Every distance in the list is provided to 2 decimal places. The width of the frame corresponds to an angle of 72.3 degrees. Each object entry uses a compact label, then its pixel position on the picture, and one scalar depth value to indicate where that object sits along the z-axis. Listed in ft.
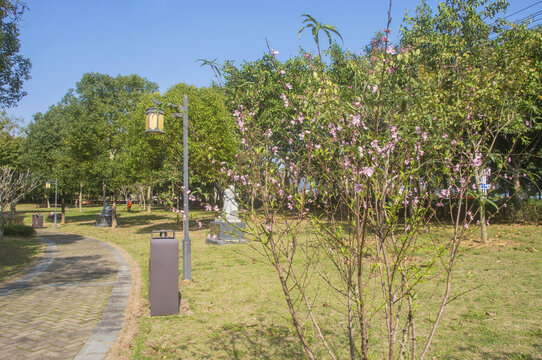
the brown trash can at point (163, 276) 19.95
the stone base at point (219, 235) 49.96
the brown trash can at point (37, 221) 81.15
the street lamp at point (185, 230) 27.66
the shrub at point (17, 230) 61.46
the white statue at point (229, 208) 52.95
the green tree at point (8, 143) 118.88
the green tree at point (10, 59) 41.37
